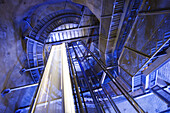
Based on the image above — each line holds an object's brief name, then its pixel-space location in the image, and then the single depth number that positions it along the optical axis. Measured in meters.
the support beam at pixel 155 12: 2.59
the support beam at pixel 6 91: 5.19
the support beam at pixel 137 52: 3.58
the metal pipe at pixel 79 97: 1.55
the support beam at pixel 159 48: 2.76
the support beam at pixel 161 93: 3.76
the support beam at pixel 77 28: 8.17
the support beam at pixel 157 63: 3.13
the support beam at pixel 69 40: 8.84
